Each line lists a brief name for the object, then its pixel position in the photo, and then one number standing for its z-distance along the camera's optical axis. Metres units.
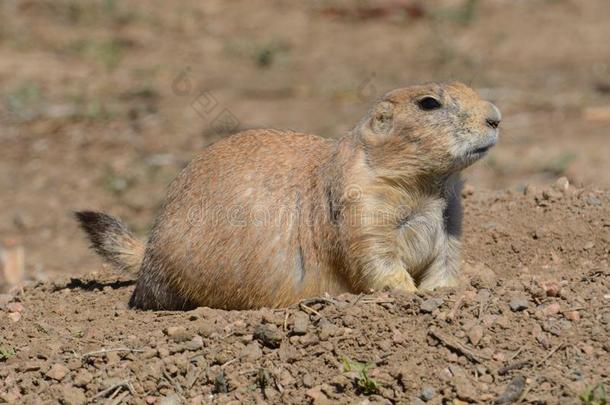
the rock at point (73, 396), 10.22
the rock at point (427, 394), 9.41
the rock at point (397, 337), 10.10
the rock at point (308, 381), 9.87
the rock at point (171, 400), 10.00
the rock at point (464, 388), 9.25
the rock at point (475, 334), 9.98
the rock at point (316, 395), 9.59
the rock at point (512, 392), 9.12
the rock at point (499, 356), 9.77
